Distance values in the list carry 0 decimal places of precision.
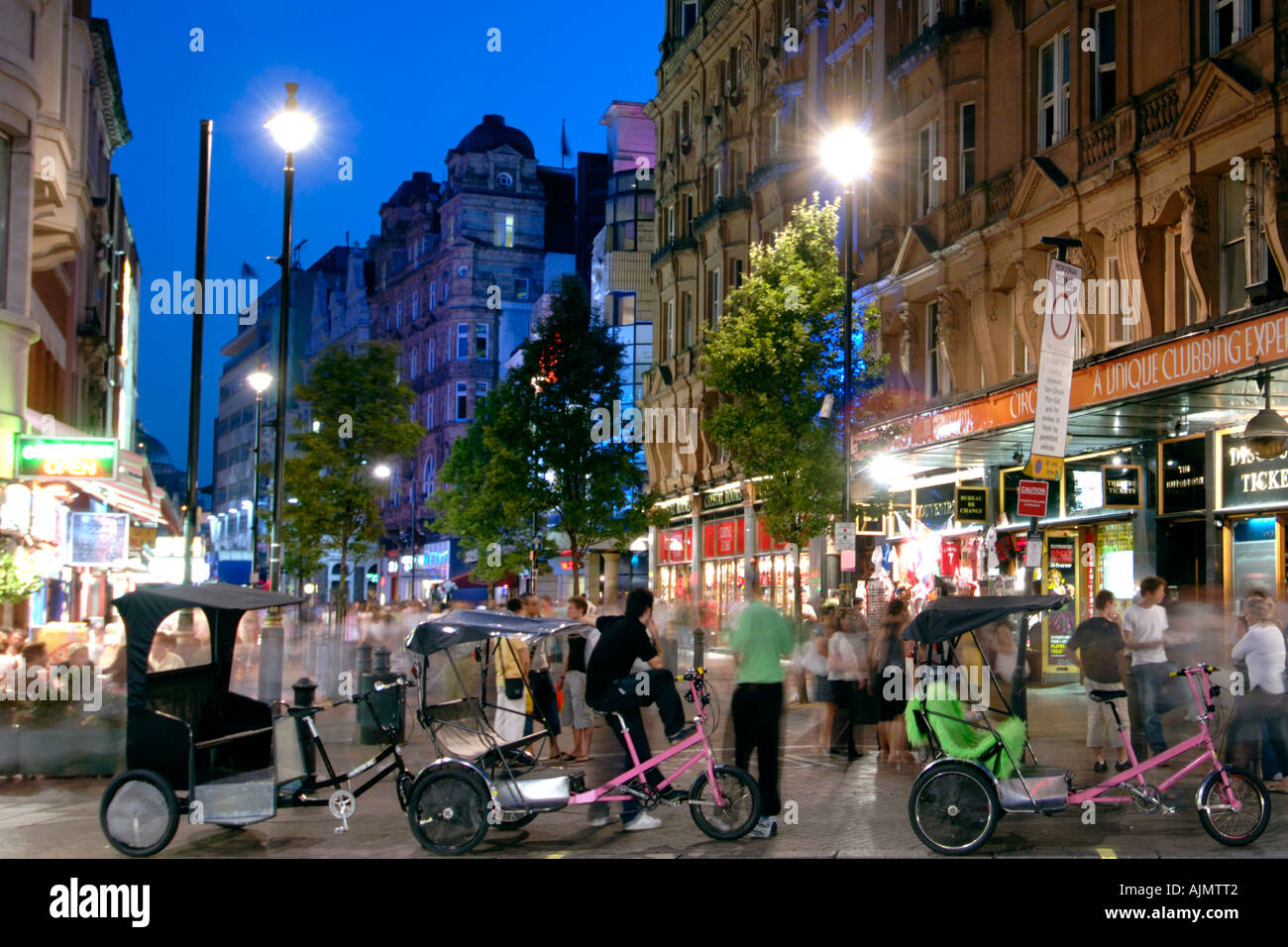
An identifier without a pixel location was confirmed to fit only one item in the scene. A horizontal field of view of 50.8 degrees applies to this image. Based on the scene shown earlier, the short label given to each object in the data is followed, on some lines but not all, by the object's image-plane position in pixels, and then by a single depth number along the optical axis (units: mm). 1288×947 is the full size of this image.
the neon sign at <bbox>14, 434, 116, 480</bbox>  21312
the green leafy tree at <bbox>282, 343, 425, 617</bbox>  36719
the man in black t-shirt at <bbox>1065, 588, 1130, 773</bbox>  13977
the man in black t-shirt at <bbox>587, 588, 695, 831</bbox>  10867
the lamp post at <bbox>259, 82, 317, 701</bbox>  18578
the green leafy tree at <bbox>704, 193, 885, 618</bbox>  30344
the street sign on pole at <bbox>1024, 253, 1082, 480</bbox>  16094
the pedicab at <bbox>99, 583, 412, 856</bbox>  10203
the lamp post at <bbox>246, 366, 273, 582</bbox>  37656
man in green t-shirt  10672
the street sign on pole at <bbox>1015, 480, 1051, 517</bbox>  16734
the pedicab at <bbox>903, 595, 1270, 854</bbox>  10055
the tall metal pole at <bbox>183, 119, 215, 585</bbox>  22447
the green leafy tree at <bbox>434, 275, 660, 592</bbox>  49156
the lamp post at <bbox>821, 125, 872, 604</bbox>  27062
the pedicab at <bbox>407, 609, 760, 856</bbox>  10172
